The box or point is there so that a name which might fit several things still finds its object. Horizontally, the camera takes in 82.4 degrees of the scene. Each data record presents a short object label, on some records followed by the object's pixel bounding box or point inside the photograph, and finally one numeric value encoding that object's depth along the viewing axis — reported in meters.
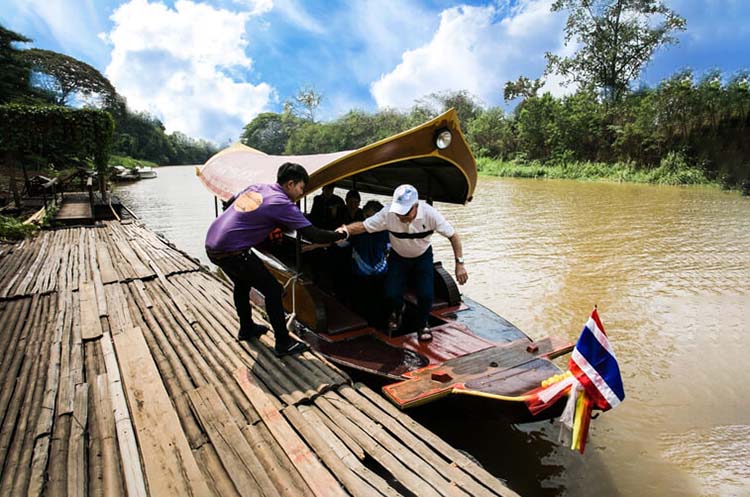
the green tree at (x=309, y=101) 75.00
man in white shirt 3.53
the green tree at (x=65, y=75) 33.12
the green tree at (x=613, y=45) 33.31
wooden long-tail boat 3.10
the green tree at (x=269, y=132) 87.75
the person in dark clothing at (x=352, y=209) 5.18
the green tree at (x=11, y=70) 23.64
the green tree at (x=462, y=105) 53.52
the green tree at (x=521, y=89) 42.53
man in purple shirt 3.16
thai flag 2.46
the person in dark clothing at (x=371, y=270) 4.37
